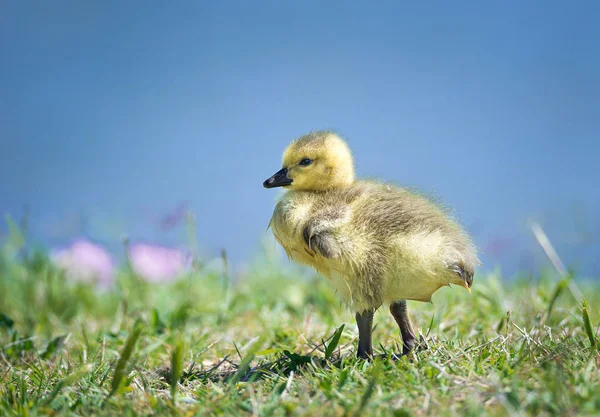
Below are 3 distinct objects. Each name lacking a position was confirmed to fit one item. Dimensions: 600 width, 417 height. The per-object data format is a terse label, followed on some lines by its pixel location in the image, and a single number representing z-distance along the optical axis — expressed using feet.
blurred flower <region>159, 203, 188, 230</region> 32.40
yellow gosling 18.84
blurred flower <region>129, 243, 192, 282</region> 41.81
